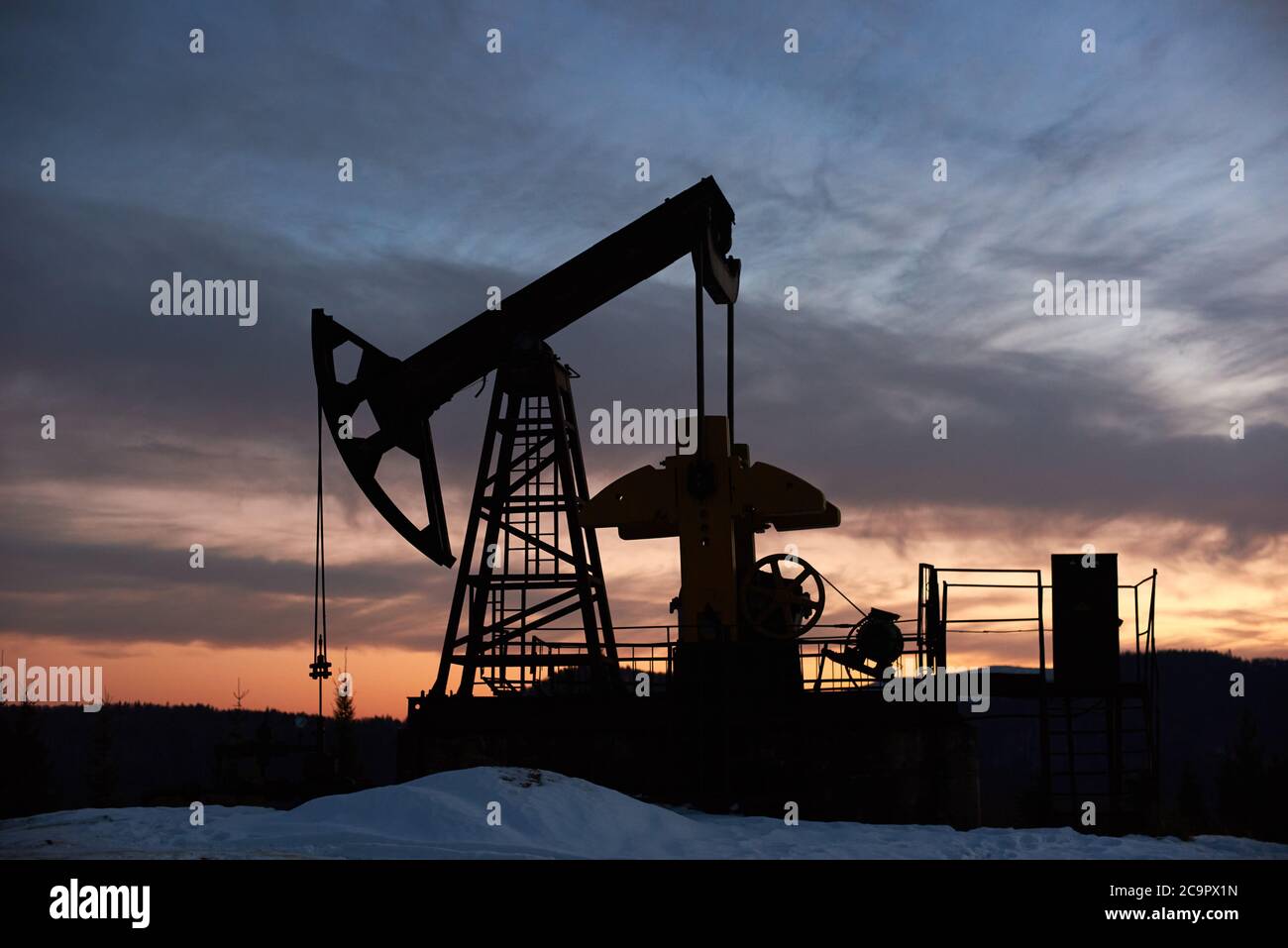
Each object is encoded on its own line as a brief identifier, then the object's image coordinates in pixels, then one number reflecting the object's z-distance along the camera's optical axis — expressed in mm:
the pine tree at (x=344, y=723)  59406
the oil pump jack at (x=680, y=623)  18734
